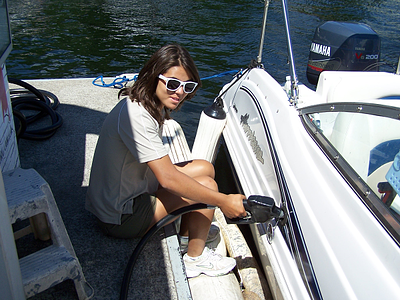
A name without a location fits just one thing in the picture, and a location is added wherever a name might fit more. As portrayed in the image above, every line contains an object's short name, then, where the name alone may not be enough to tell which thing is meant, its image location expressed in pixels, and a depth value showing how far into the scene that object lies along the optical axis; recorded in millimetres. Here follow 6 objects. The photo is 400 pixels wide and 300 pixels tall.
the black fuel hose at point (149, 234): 1799
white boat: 1352
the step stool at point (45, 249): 1444
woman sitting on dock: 1771
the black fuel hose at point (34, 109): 3055
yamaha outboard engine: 3102
